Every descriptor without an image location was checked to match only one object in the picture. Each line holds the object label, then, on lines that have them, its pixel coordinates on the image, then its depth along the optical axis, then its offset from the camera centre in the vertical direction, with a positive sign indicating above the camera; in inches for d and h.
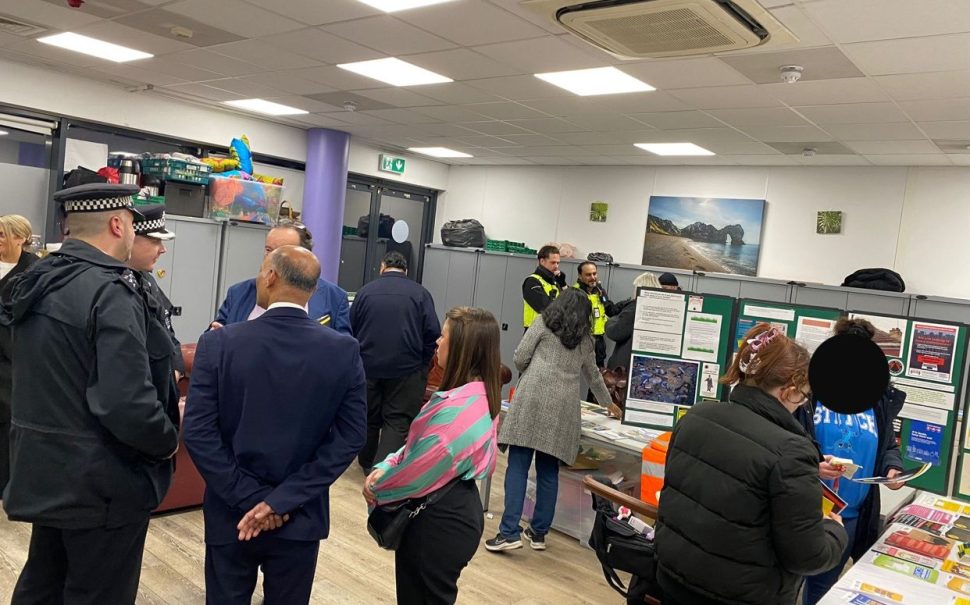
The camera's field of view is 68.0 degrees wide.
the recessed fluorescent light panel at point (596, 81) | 181.6 +48.8
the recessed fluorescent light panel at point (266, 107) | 277.3 +48.6
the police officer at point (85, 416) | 76.6 -22.0
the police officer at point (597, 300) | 264.4 -12.1
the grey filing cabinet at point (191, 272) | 254.1 -17.9
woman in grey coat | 156.1 -31.9
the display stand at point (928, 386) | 132.0 -14.9
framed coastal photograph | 302.0 +20.0
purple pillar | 321.4 +21.1
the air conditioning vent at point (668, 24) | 118.5 +43.4
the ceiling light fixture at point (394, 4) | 143.7 +48.6
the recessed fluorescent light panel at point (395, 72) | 196.0 +48.5
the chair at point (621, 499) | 89.1 -29.3
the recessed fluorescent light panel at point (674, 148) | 272.4 +49.3
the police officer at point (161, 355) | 84.0 -16.0
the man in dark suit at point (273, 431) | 78.0 -22.0
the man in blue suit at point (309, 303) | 132.0 -12.8
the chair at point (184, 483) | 154.3 -56.6
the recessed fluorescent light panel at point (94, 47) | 207.5 +48.5
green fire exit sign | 366.2 +41.5
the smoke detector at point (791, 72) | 157.6 +47.8
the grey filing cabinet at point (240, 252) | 267.9 -9.2
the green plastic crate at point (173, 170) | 253.3 +17.6
